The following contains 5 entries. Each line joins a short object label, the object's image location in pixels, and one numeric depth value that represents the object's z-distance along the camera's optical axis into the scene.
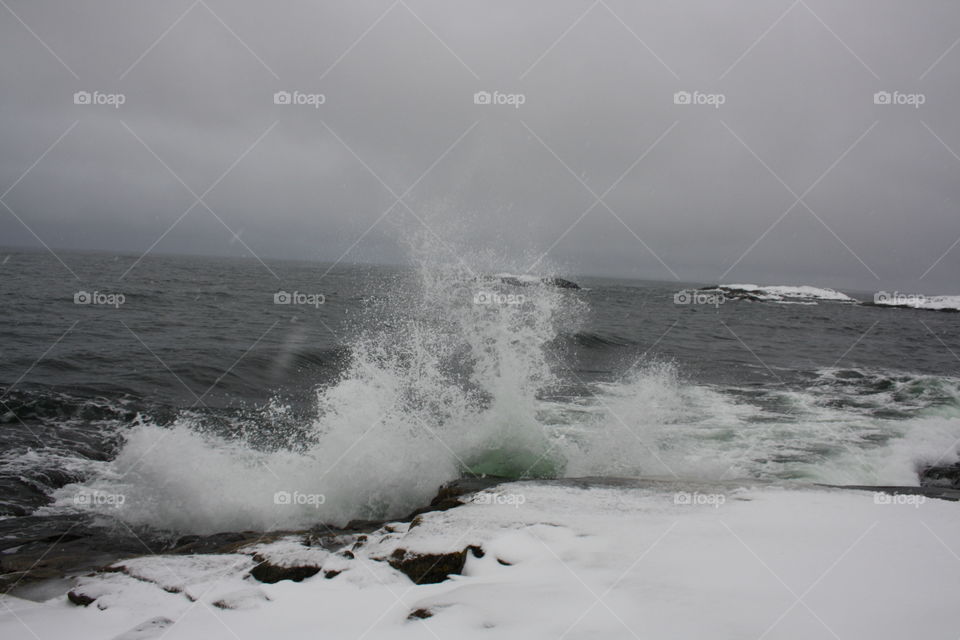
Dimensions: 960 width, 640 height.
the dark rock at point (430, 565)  4.36
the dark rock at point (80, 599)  4.45
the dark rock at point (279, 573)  4.52
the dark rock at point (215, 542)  5.84
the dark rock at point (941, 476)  8.69
